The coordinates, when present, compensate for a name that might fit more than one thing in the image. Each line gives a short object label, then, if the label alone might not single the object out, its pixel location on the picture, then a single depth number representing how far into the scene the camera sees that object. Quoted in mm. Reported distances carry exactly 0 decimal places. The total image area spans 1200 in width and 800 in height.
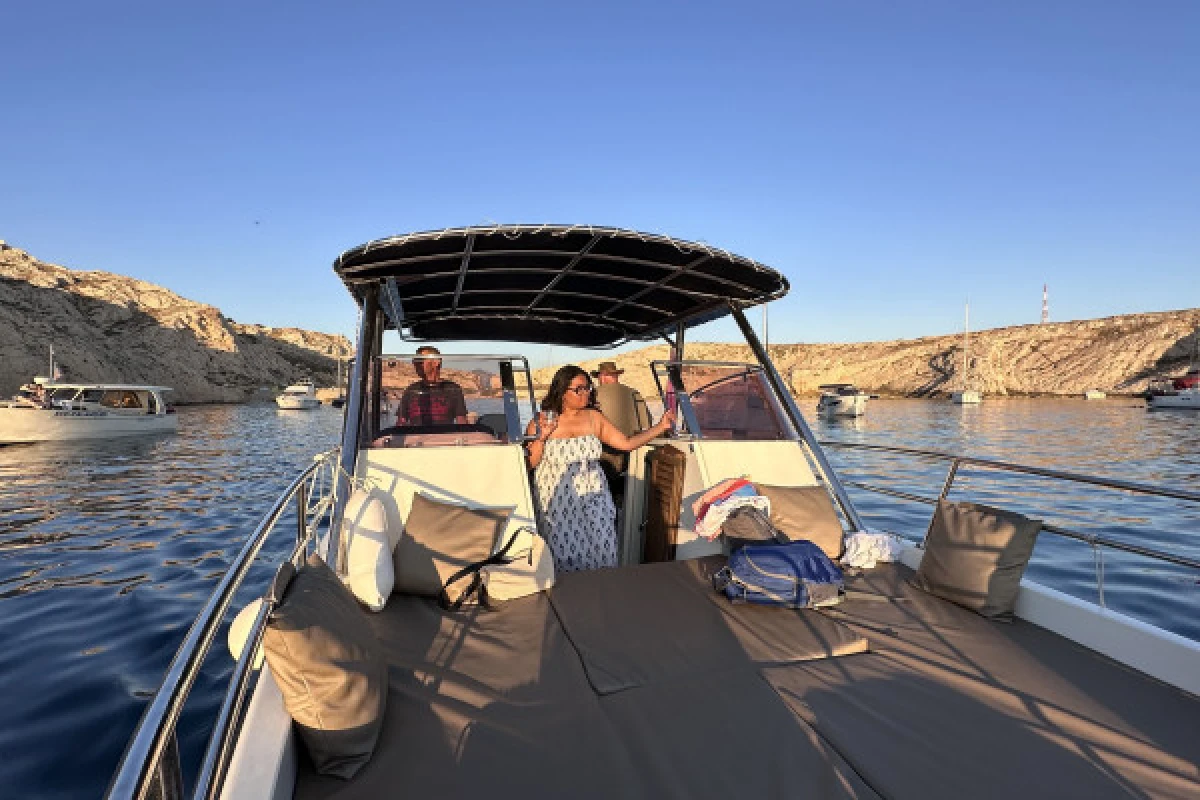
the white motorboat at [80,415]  21578
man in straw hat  6871
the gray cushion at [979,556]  3490
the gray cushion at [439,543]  3617
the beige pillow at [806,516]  4496
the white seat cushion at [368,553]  3342
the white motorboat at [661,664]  2006
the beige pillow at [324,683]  1978
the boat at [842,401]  38656
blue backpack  3594
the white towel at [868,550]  4434
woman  4621
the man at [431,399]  4965
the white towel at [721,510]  4590
